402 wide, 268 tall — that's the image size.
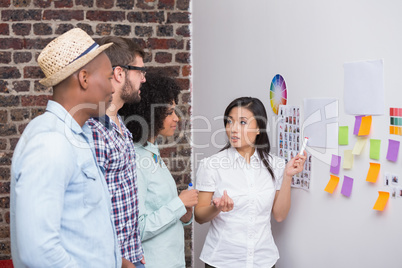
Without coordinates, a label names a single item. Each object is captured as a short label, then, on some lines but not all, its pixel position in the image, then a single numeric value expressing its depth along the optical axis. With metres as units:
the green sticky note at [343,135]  1.65
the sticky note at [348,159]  1.63
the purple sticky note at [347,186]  1.64
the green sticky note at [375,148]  1.48
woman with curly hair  1.85
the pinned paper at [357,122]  1.57
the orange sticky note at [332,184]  1.74
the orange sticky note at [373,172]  1.49
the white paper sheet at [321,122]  1.73
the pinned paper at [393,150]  1.40
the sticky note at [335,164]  1.71
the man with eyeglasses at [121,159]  1.50
